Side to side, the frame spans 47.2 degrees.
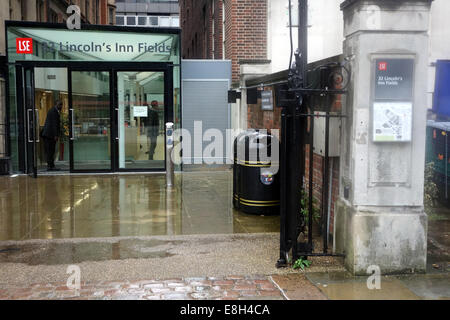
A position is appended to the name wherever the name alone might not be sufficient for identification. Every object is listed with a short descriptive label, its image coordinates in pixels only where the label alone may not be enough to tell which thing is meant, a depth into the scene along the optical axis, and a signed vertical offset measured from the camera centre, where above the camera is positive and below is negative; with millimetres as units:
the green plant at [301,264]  5797 -1648
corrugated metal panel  14547 +341
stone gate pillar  5445 -177
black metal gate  5797 -168
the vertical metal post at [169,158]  11281 -894
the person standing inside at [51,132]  13633 -399
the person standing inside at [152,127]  13766 -268
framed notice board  5461 +152
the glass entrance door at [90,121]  13406 -107
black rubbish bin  8289 -929
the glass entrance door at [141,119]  13562 -54
